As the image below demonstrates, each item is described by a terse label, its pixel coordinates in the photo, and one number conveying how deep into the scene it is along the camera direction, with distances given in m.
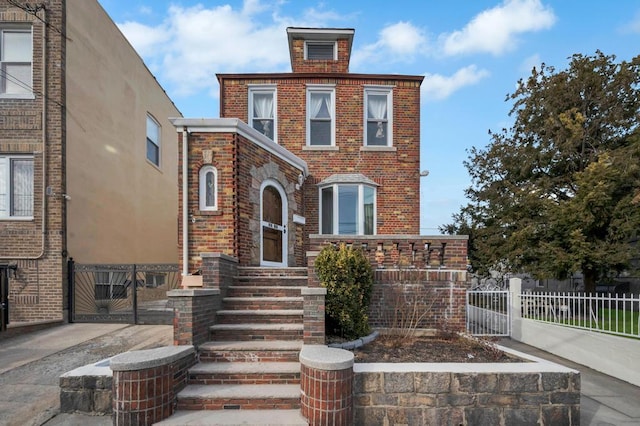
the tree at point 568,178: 9.24
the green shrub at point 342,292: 4.85
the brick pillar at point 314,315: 4.25
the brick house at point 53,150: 7.55
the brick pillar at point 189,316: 4.17
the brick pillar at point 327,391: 3.31
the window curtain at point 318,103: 9.95
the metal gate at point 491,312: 8.44
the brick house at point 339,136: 9.43
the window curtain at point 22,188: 7.91
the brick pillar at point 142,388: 3.31
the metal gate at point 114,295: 7.41
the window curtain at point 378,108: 9.98
